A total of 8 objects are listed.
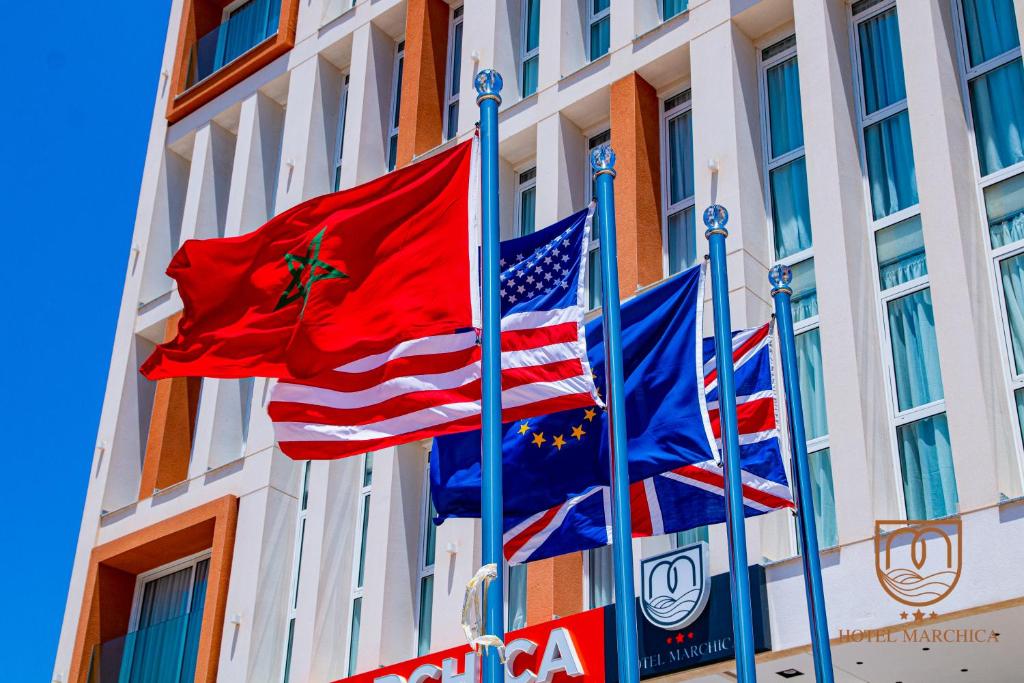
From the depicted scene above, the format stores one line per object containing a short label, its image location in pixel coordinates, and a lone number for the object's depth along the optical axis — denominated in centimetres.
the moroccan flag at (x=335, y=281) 1221
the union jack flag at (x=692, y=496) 1388
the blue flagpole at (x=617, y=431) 1029
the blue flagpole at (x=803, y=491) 1315
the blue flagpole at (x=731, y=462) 1198
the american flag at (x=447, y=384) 1193
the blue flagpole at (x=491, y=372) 1005
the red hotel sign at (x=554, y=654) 1664
